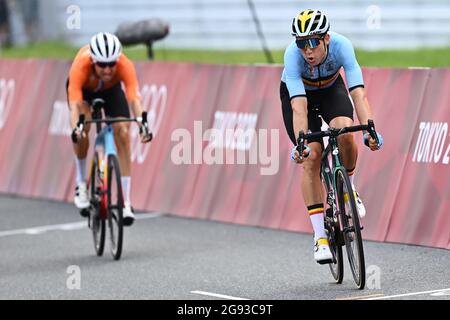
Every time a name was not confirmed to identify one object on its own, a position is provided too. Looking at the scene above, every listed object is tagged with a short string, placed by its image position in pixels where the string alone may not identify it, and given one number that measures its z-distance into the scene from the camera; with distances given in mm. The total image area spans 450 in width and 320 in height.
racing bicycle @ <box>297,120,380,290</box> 10062
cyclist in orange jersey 12820
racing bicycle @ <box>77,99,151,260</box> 12797
